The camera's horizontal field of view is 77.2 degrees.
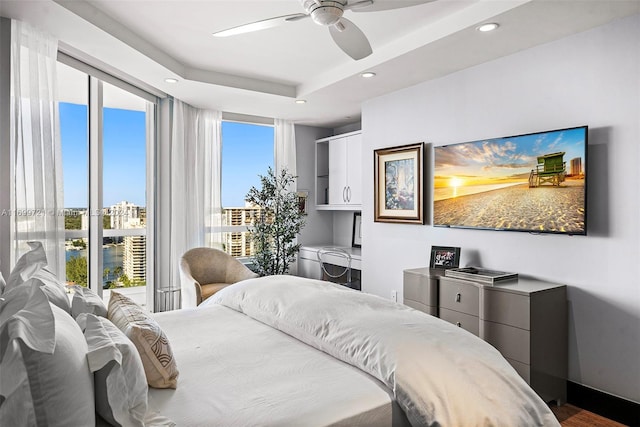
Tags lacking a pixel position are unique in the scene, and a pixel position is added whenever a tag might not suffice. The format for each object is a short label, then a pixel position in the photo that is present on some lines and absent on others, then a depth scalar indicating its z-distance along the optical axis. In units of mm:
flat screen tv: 2689
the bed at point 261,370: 984
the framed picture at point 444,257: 3438
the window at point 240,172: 5336
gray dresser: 2615
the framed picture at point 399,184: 3891
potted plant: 5078
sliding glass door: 3408
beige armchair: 4168
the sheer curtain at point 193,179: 4613
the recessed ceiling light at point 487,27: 2613
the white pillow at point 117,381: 1169
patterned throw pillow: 1505
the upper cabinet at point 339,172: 5066
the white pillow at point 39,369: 896
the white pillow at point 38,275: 1462
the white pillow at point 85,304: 1597
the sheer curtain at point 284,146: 5605
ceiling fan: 1967
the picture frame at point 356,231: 5527
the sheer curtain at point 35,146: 2555
